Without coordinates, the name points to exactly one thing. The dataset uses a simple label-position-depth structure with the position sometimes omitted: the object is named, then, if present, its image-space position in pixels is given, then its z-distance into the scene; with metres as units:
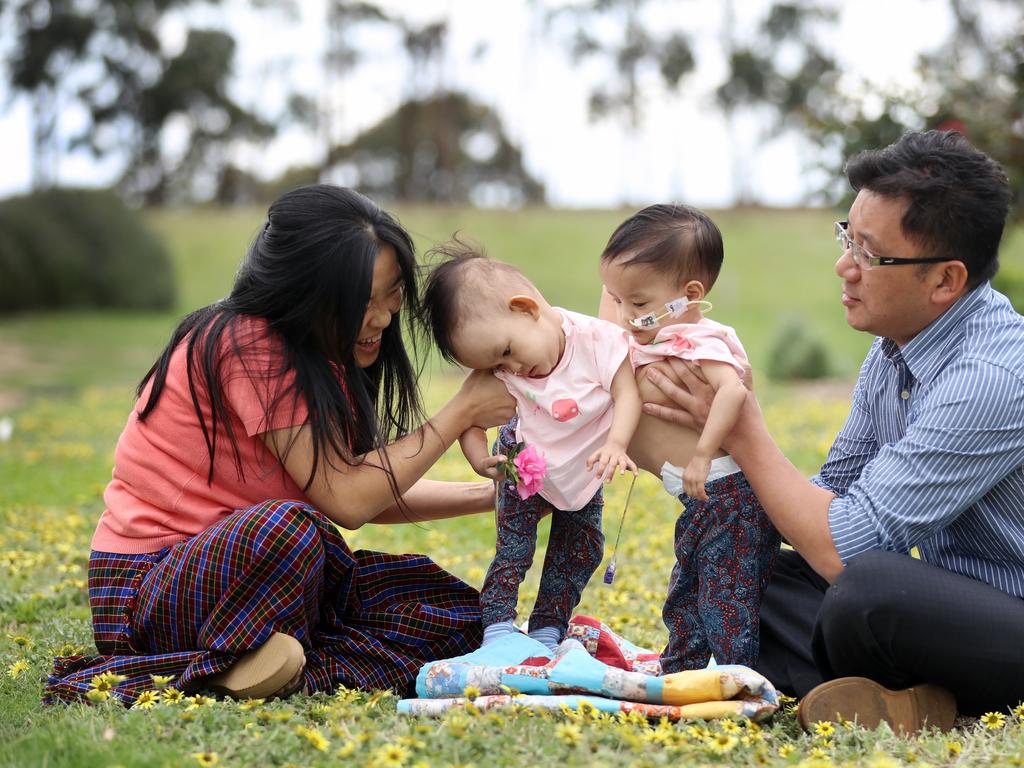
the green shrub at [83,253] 23.67
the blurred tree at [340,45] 38.97
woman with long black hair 3.11
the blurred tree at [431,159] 44.44
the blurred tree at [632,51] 39.72
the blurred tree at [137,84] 33.78
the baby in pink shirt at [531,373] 3.25
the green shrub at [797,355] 13.92
